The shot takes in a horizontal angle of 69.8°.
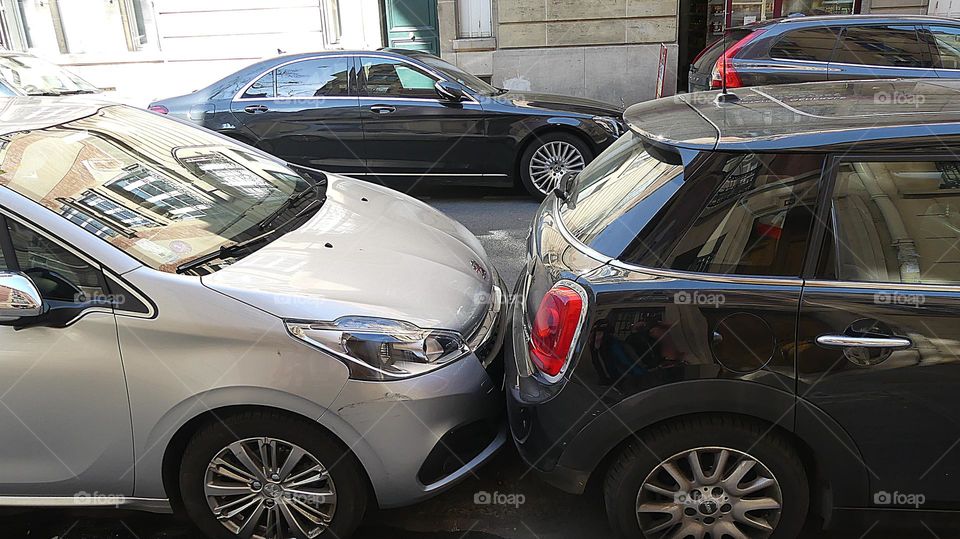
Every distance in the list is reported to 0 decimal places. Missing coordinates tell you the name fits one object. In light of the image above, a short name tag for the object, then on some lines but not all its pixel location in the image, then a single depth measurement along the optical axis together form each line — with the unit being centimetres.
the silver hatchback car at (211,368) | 238
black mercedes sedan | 689
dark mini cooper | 222
